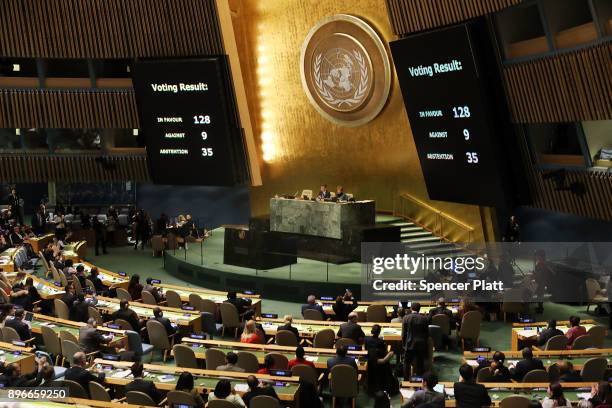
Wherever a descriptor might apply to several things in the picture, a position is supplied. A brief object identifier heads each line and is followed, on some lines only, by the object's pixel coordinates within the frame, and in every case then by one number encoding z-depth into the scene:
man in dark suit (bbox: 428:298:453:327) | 14.95
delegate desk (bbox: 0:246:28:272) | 21.03
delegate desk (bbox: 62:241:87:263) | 22.09
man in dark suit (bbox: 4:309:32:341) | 13.82
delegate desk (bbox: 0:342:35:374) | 12.12
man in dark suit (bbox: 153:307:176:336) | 14.30
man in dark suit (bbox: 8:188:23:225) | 30.64
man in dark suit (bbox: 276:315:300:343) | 13.48
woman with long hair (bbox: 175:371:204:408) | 9.93
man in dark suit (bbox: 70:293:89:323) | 15.24
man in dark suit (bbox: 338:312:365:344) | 13.18
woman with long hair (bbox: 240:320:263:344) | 13.33
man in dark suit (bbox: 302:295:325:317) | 15.45
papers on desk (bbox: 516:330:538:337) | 13.86
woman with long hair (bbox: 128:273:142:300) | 17.41
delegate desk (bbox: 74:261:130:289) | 18.78
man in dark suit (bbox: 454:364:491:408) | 9.62
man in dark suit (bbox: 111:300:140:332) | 14.41
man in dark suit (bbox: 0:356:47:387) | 10.34
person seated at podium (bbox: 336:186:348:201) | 21.52
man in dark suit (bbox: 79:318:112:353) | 13.03
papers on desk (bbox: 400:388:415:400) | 10.26
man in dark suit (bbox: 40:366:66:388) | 10.71
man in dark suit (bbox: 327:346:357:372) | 11.52
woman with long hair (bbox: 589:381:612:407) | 9.28
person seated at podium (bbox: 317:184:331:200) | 21.91
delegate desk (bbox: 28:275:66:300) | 17.11
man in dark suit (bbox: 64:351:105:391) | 10.73
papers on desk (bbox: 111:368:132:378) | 11.23
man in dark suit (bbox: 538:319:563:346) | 13.18
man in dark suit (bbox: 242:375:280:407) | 9.98
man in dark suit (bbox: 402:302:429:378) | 12.84
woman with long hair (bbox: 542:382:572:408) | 9.37
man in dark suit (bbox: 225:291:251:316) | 15.76
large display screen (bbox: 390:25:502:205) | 17.45
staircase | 21.25
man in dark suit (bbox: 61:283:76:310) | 15.79
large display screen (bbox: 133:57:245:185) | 22.19
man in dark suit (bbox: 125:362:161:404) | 10.34
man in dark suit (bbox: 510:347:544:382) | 11.34
